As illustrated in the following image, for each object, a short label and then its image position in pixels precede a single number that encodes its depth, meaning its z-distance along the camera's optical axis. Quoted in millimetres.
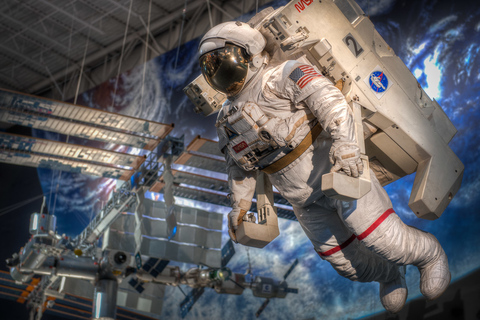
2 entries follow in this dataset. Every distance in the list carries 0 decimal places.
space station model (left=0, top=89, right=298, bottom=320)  11805
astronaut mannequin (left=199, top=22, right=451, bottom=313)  4230
